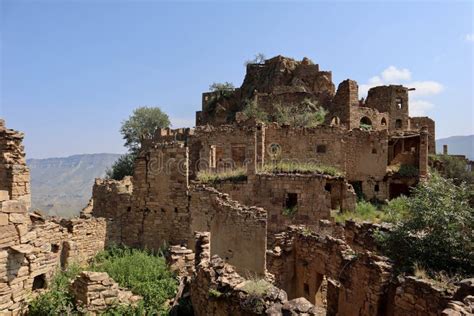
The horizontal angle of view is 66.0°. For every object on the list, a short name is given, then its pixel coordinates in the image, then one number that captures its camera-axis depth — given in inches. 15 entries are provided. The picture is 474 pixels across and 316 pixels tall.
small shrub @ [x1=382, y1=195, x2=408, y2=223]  383.9
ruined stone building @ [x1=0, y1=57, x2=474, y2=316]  231.3
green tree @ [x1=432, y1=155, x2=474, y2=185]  1086.4
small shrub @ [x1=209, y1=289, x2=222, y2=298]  230.8
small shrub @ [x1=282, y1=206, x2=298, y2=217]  603.2
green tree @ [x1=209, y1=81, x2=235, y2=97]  1620.3
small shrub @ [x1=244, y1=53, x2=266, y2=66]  1709.3
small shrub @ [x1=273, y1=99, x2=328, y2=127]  984.0
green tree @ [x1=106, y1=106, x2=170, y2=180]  1454.2
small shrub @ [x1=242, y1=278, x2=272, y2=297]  213.3
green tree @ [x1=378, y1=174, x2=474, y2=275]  293.6
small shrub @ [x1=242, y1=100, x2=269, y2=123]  1081.4
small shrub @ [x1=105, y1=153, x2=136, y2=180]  1355.8
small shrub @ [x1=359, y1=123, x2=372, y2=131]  1009.5
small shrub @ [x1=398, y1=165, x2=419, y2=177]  811.1
